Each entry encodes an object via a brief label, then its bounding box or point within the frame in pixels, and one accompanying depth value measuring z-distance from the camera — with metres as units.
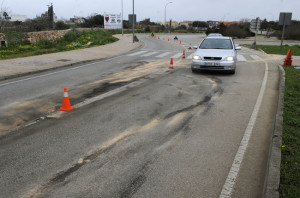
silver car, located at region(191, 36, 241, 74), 11.66
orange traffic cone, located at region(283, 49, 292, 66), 15.33
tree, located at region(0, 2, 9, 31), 30.79
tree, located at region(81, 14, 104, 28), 85.52
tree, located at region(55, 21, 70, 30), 56.17
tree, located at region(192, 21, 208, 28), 120.50
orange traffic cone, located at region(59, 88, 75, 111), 6.94
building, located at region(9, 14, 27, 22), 115.07
